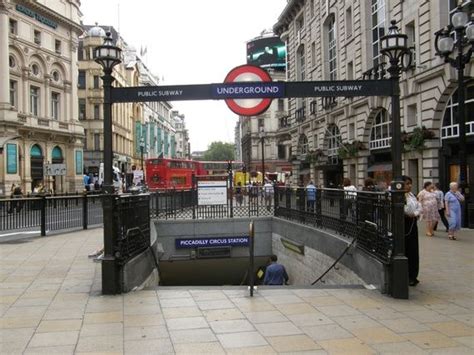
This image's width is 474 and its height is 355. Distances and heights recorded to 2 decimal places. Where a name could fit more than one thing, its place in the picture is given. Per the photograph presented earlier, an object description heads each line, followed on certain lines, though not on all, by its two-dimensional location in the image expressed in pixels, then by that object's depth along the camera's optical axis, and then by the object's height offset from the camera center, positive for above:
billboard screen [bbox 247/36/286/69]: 93.88 +23.23
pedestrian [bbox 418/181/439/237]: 15.90 -0.98
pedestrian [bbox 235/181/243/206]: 20.38 -0.67
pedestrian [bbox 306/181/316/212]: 14.75 -0.58
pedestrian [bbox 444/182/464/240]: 14.84 -1.05
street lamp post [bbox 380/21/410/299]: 7.74 +0.05
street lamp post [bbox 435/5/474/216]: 15.00 +3.51
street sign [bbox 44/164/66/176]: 33.53 +0.81
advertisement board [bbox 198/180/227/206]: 19.78 -0.58
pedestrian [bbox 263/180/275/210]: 20.14 -0.67
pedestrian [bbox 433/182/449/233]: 16.97 -0.96
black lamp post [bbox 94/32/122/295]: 8.05 +0.01
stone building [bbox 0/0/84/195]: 41.16 +8.03
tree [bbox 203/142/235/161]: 160.62 +8.74
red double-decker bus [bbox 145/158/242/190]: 40.25 +0.60
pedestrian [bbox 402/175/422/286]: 8.53 -1.04
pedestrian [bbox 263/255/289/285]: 12.71 -2.41
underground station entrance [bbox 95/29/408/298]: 7.92 -0.25
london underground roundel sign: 7.71 +1.54
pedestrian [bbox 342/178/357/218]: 11.01 -0.53
